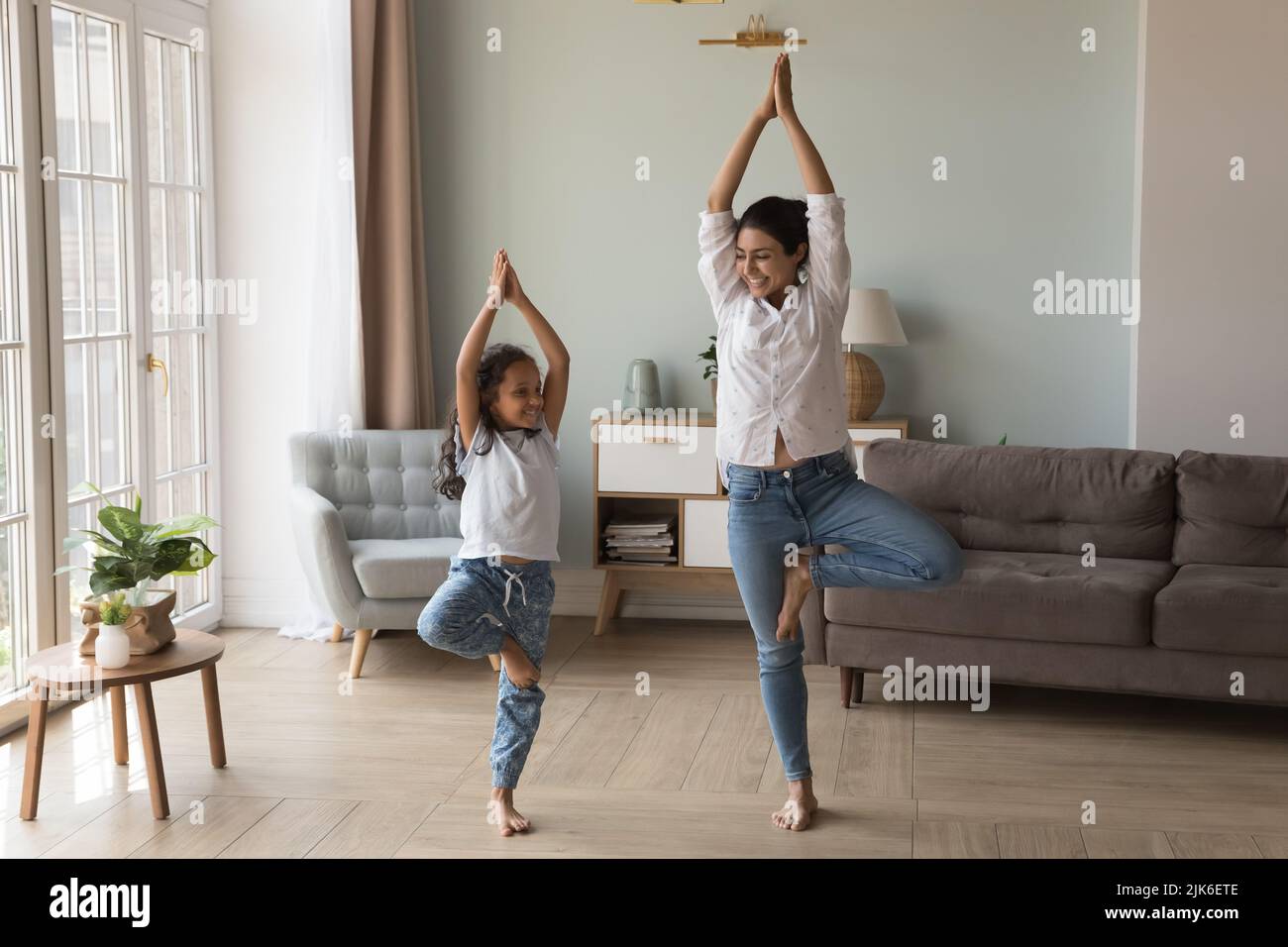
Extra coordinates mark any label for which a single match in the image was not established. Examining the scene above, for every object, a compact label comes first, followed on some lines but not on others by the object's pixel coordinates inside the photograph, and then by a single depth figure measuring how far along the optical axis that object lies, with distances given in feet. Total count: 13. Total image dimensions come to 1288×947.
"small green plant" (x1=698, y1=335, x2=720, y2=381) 16.88
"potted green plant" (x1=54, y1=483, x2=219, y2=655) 10.93
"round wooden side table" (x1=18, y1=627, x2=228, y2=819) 10.59
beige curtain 16.81
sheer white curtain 16.28
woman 9.82
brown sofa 12.59
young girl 10.06
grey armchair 15.58
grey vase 17.11
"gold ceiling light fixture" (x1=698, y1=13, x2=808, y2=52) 16.93
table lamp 16.11
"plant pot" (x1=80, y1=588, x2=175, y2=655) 11.04
